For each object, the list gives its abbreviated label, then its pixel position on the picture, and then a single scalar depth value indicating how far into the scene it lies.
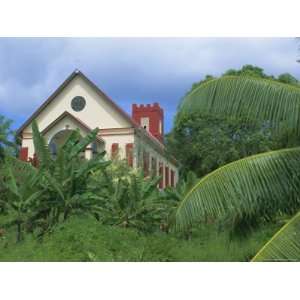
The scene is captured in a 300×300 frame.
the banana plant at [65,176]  8.76
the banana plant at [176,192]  11.37
